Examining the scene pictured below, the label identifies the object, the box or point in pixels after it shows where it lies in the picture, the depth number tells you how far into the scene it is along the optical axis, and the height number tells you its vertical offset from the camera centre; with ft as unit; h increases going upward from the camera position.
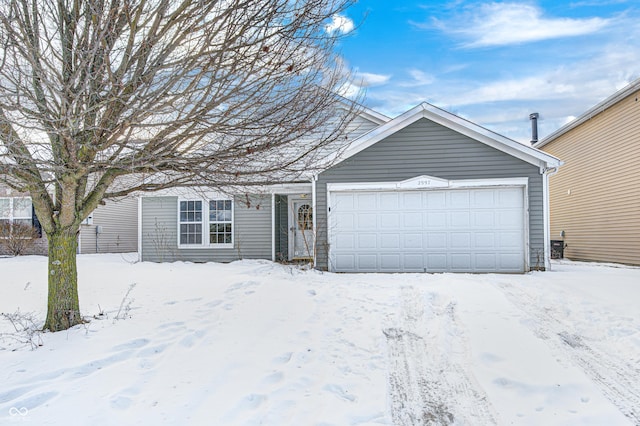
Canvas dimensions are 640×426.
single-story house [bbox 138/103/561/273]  33.04 +1.64
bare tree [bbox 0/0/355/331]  12.14 +4.55
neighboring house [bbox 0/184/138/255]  49.93 -0.14
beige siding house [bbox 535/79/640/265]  38.06 +4.05
